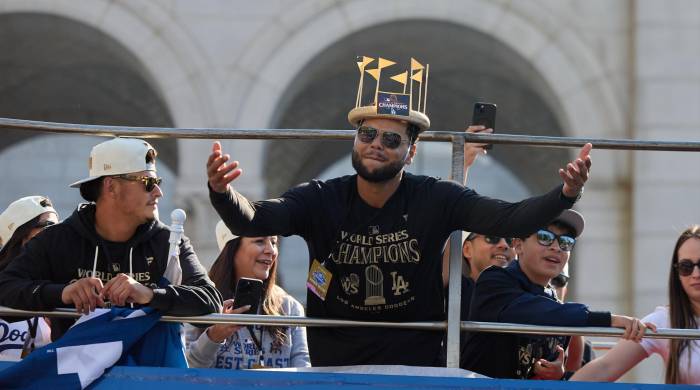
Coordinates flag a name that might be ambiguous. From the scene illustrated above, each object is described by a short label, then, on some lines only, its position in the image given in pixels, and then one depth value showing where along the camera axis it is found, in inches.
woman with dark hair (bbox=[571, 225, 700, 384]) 475.5
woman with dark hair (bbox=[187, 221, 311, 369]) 509.7
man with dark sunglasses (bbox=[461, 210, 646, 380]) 437.7
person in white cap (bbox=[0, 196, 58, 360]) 526.3
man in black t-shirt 437.1
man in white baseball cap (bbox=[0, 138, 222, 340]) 443.2
